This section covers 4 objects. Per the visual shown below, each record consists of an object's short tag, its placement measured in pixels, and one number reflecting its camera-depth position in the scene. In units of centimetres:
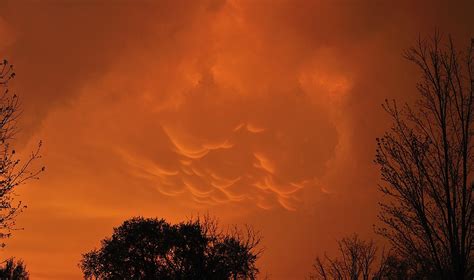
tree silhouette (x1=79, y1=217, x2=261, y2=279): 4694
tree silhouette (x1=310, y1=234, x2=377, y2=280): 5091
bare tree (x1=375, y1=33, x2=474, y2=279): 1279
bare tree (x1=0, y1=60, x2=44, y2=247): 1430
